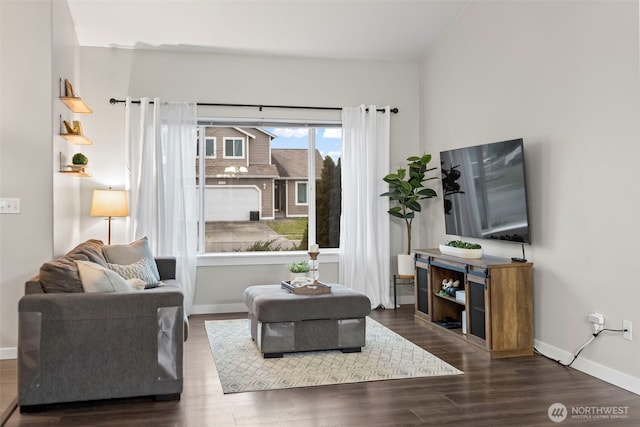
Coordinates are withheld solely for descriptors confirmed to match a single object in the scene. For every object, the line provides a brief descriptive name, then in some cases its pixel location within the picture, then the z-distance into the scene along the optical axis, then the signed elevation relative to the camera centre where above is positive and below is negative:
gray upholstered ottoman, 4.19 -0.75
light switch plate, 4.30 +0.19
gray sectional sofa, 3.08 -0.67
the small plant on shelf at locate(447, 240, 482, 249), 4.87 -0.20
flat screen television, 4.43 +0.28
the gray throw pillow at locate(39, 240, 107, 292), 3.18 -0.29
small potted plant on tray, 5.49 -0.45
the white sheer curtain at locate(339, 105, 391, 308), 6.37 +0.14
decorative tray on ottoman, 4.40 -0.52
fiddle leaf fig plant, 6.05 +0.39
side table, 6.14 -0.68
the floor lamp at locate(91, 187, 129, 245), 5.37 +0.23
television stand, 4.29 -0.66
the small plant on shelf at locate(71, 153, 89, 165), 4.85 +0.61
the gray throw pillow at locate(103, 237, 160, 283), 4.69 -0.23
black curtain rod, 5.89 +1.37
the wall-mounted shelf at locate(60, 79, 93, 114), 4.77 +1.13
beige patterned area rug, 3.67 -1.03
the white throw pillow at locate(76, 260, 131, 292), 3.28 -0.31
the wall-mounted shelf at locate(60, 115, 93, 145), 4.75 +0.84
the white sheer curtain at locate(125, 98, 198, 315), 5.86 +0.52
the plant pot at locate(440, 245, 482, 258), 4.79 -0.26
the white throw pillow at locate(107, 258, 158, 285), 4.34 -0.35
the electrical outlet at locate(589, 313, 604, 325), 3.76 -0.67
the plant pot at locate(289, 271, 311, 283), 5.48 -0.50
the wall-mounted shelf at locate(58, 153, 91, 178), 4.77 +0.52
